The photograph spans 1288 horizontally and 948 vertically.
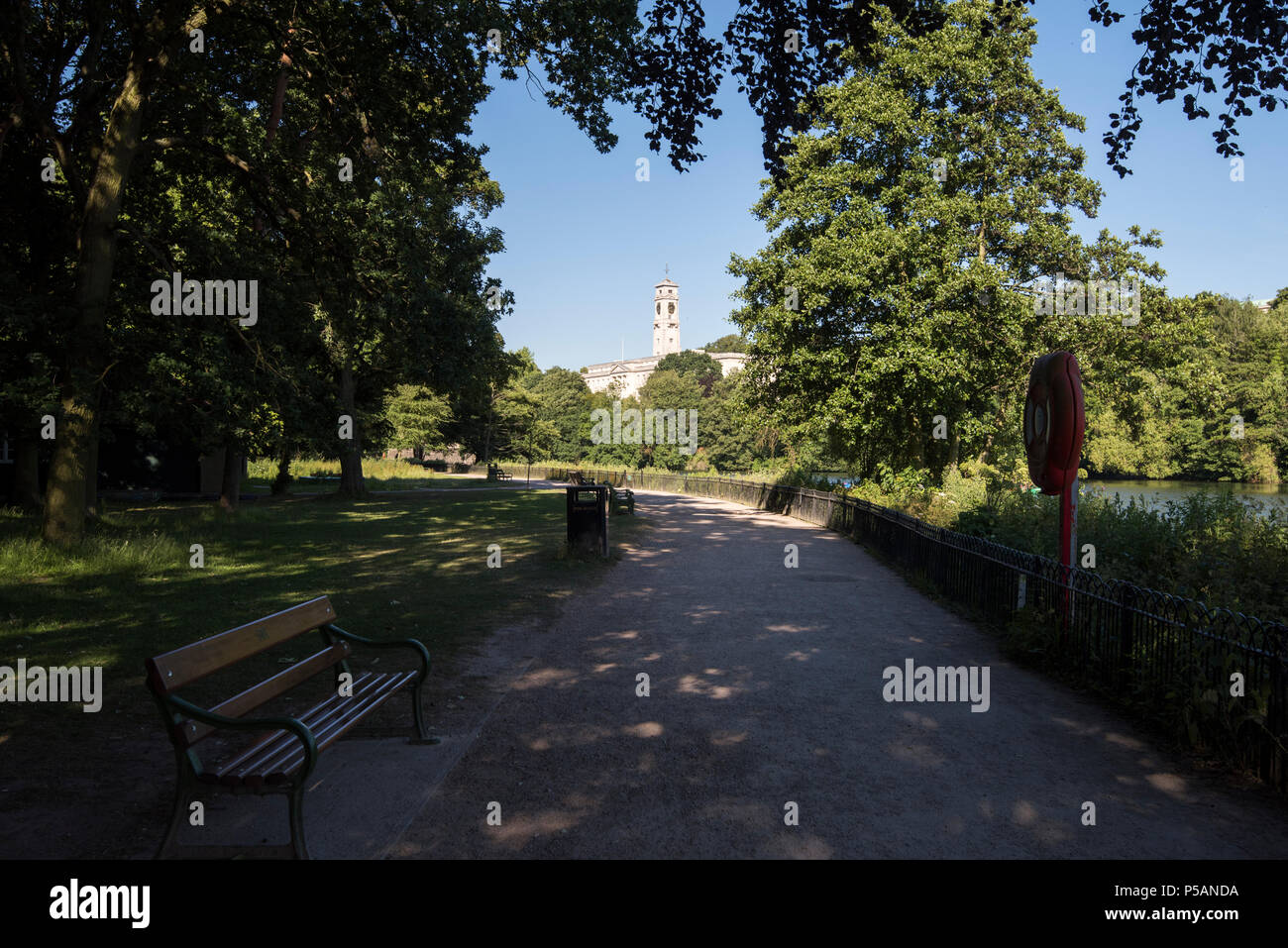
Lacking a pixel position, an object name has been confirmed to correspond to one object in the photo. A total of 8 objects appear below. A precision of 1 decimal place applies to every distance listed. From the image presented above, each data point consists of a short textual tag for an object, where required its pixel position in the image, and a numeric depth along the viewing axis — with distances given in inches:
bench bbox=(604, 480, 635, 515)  1014.2
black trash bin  581.0
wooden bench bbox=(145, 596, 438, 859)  139.5
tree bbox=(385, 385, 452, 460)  2166.6
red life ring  314.7
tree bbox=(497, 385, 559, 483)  2564.0
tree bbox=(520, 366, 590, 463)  3585.1
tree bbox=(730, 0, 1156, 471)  903.7
